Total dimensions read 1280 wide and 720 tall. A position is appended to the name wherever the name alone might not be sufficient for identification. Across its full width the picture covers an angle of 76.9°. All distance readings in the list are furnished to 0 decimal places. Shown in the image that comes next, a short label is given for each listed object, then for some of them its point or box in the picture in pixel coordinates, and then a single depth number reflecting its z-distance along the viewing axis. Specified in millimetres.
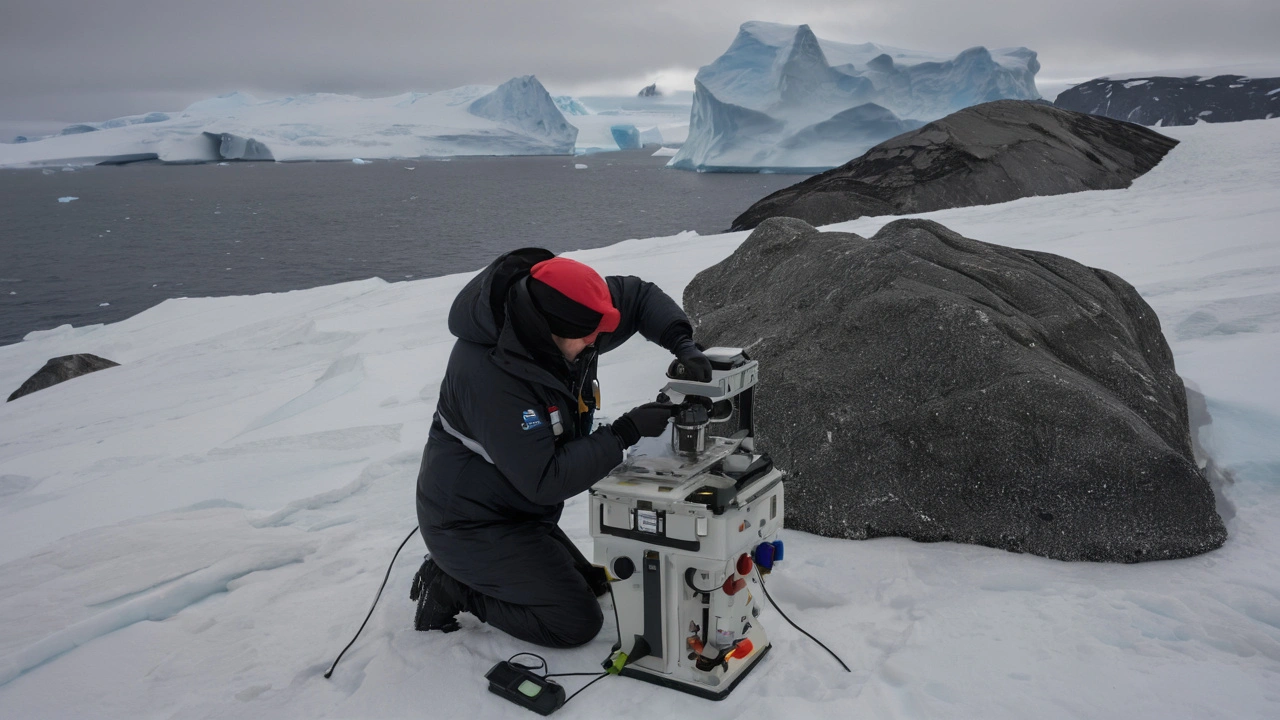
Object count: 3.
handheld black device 2354
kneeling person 2391
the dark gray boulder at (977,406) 2959
